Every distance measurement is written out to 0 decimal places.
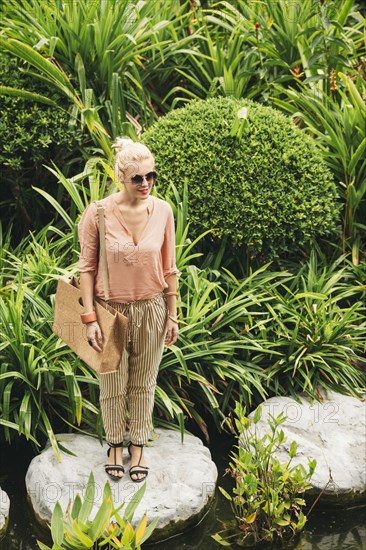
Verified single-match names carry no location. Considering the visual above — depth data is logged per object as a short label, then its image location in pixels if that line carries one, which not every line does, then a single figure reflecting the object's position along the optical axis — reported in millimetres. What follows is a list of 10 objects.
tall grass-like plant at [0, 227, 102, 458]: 5117
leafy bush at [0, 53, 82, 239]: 6430
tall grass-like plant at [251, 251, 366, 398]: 5801
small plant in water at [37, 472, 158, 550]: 4074
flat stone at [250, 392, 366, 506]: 5188
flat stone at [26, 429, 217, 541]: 4773
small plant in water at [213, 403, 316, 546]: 4703
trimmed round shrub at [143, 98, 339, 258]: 6020
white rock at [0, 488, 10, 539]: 4723
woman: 4395
